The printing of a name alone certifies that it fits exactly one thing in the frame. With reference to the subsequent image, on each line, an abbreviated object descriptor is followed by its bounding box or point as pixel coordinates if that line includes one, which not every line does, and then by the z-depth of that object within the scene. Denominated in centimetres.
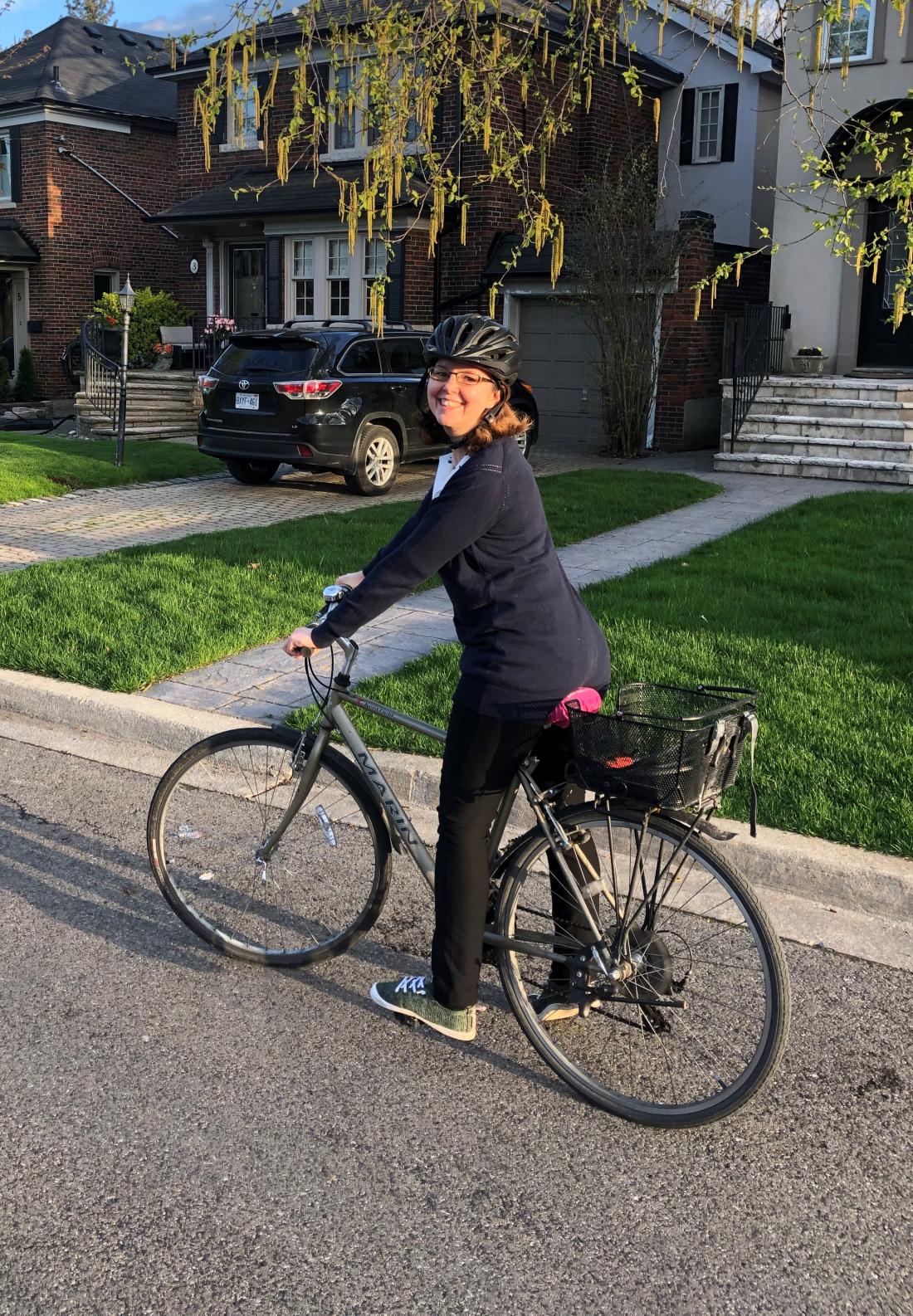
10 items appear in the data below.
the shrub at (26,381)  2788
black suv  1373
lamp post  1573
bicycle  318
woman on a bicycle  317
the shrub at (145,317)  2317
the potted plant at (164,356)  2345
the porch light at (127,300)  1738
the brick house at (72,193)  2766
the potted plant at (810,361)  1766
